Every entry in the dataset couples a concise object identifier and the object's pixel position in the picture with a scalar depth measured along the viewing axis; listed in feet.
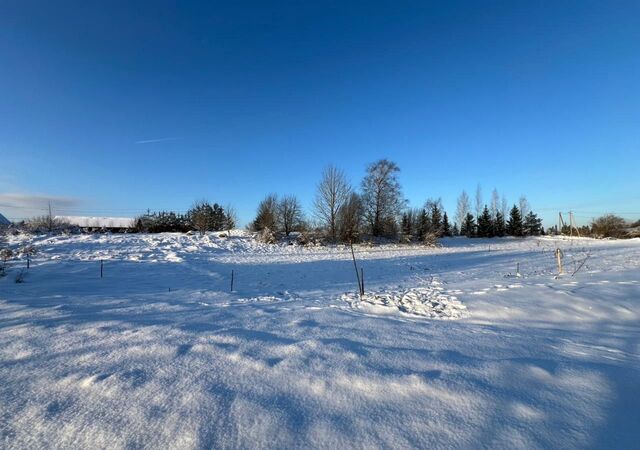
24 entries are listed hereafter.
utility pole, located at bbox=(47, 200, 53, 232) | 87.49
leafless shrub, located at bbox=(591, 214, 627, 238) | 145.18
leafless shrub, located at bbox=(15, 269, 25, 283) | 25.56
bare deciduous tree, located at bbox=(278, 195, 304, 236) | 109.09
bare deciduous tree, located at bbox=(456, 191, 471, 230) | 170.60
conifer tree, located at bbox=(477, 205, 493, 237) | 152.05
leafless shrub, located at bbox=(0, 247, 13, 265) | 35.17
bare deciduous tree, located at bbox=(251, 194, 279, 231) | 104.29
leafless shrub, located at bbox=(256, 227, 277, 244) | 88.90
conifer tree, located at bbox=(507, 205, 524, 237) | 153.79
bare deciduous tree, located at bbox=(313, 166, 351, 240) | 103.04
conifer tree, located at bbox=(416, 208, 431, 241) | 117.39
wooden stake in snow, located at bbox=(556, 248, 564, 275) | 34.76
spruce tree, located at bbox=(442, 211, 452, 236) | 161.57
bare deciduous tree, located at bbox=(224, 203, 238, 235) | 128.77
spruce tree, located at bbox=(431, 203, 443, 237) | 153.75
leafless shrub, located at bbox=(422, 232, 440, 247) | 96.84
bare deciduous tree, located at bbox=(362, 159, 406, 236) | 109.91
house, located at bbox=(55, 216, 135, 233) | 177.06
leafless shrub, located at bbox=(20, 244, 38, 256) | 45.02
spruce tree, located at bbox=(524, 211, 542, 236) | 162.61
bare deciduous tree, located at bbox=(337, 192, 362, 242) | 98.67
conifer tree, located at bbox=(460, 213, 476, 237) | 159.84
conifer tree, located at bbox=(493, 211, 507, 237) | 152.35
